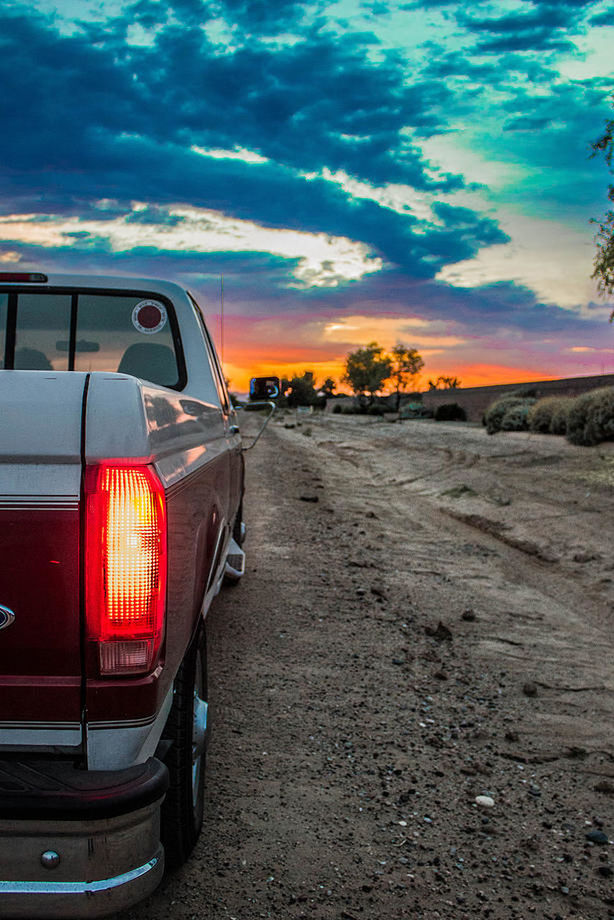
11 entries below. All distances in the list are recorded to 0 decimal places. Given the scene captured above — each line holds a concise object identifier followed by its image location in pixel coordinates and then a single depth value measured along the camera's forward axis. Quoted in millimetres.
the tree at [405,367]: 108000
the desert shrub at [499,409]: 24058
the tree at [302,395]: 124388
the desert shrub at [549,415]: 18719
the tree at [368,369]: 108375
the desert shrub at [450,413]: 36719
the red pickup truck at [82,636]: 1717
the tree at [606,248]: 14555
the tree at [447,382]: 91125
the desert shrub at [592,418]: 15242
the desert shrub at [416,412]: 45347
